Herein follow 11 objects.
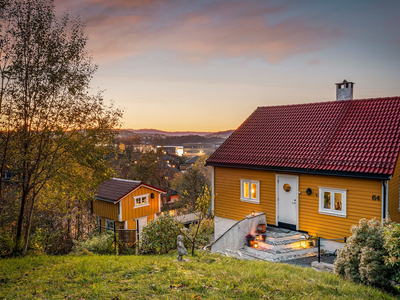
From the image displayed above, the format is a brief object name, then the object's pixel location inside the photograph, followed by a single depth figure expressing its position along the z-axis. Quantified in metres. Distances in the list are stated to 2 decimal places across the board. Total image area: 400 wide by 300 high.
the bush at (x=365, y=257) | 7.18
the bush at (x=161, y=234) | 11.68
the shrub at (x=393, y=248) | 6.53
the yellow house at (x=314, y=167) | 11.68
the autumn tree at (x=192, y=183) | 30.89
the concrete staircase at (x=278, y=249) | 11.85
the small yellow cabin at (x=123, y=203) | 20.88
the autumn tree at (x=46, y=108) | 9.06
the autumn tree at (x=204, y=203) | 10.34
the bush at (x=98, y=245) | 12.27
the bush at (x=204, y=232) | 14.78
